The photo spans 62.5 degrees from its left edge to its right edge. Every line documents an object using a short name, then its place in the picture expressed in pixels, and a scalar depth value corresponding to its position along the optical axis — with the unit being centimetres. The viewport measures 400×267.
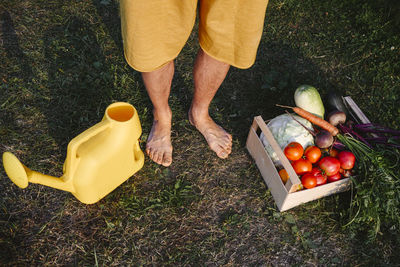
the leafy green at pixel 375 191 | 203
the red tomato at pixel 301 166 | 212
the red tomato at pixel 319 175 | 212
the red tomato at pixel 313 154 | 217
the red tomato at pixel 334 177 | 218
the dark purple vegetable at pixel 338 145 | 228
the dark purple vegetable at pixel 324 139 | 219
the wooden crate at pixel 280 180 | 206
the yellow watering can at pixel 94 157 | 171
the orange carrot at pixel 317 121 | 227
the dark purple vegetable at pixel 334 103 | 251
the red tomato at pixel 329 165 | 211
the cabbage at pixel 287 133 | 224
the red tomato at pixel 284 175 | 219
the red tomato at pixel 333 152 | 225
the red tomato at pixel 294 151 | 212
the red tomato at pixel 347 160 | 215
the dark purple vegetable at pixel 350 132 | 234
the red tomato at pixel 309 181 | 207
